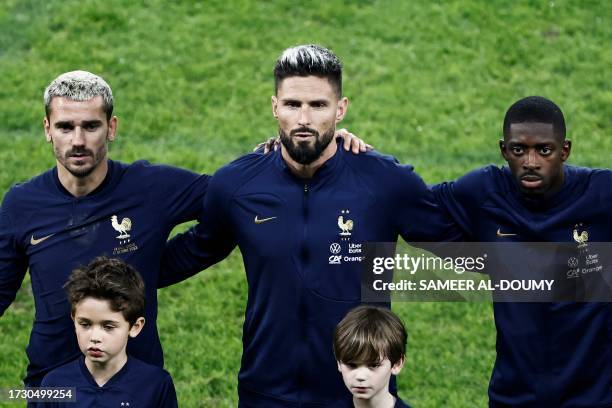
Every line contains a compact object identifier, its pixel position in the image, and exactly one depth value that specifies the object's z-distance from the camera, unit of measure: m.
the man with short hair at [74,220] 14.18
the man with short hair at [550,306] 13.60
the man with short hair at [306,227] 13.77
